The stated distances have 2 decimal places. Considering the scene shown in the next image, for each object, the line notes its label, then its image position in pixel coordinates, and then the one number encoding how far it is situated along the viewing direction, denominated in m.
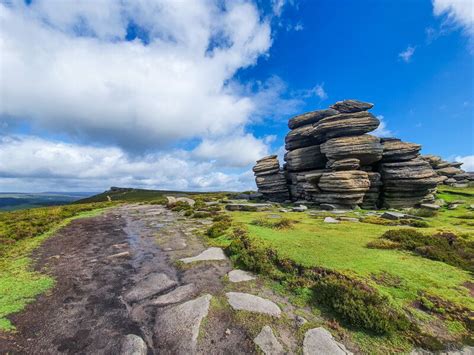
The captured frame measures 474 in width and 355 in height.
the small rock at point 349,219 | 18.97
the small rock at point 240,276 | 8.19
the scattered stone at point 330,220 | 18.27
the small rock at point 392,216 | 19.31
